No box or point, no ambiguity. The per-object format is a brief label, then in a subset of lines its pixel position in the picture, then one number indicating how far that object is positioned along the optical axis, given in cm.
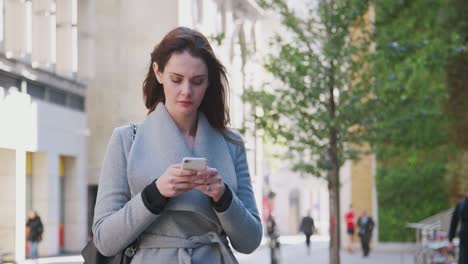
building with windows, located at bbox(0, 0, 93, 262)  3931
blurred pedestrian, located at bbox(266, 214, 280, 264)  3183
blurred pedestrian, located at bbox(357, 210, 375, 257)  4758
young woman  434
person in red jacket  5147
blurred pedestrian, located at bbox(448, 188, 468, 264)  1888
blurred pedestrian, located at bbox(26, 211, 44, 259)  3706
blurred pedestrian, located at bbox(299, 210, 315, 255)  5067
